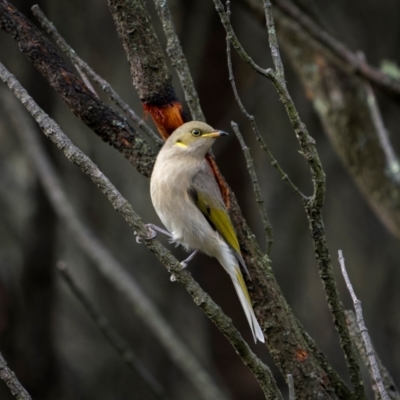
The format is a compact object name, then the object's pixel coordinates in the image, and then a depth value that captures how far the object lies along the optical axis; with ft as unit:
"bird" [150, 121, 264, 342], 24.30
